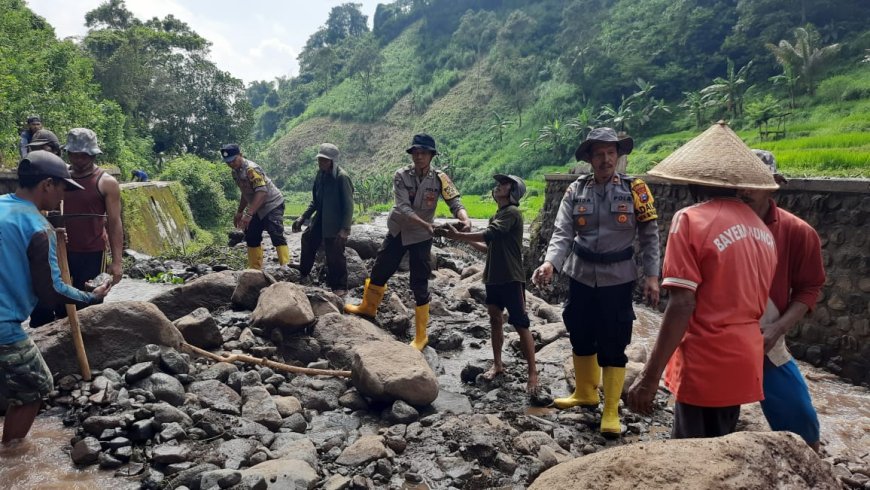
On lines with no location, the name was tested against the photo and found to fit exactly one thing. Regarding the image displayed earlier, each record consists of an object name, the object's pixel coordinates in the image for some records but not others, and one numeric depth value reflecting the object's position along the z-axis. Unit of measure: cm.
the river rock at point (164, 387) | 417
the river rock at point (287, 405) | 438
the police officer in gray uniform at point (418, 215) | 582
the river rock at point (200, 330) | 526
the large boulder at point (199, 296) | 622
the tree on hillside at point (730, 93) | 3491
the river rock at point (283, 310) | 562
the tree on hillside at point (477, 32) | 7562
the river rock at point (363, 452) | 367
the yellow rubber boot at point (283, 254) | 834
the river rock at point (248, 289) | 646
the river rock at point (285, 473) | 322
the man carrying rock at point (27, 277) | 323
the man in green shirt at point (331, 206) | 722
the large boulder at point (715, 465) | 184
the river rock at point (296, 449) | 360
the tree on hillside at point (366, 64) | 7750
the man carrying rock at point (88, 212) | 468
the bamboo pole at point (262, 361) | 501
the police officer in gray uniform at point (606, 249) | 418
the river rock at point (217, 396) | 420
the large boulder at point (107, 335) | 432
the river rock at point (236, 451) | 348
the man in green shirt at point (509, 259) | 507
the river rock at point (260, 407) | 416
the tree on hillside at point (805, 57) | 3328
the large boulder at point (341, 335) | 551
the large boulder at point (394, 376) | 457
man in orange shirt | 230
